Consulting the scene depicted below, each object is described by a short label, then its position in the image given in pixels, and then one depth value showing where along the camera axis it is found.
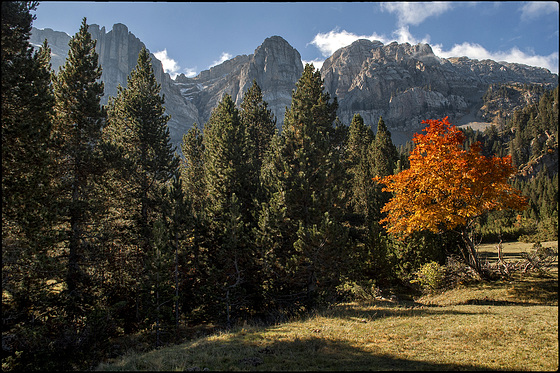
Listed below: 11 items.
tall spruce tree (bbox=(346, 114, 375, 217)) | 30.22
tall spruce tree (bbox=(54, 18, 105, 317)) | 15.75
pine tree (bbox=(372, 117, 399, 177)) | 34.82
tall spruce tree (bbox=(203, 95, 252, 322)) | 18.31
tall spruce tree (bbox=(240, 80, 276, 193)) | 35.00
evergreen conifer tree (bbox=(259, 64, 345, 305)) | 16.66
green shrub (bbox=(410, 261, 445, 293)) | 17.89
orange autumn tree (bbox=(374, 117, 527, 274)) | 14.69
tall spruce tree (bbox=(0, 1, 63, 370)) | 10.60
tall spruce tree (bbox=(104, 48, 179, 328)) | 20.59
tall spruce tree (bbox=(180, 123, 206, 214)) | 40.08
